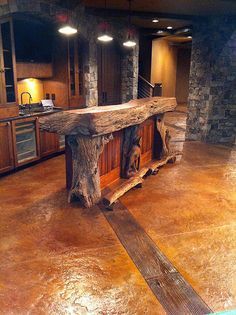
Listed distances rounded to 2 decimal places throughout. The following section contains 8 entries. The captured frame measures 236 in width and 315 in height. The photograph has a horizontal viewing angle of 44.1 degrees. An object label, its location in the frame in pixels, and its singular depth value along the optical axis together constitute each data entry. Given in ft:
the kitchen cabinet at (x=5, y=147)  14.33
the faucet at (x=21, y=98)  17.79
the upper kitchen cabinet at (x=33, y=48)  17.03
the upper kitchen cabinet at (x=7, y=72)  14.02
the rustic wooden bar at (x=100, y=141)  10.87
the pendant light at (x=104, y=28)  20.97
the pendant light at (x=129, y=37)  20.57
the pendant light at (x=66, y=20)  17.10
